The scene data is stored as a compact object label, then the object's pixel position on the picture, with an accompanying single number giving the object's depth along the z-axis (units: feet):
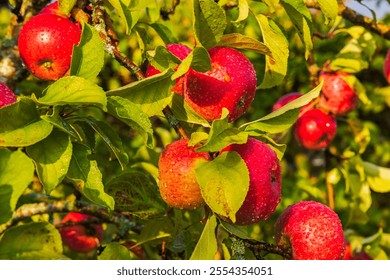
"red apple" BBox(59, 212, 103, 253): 6.87
